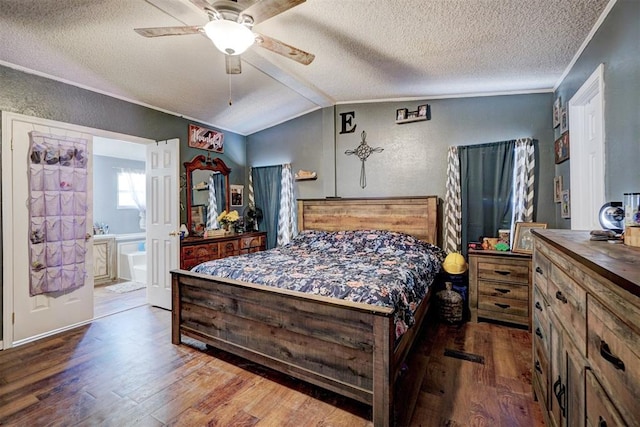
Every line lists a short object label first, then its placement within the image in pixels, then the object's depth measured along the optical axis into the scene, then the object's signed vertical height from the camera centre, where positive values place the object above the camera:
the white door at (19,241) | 2.76 -0.25
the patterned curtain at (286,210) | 4.89 +0.02
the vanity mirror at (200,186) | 4.35 +0.40
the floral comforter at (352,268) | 2.05 -0.50
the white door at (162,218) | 3.69 -0.07
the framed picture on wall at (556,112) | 3.13 +1.03
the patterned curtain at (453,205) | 3.72 +0.06
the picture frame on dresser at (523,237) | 3.23 -0.30
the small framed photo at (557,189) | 3.16 +0.22
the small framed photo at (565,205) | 2.89 +0.04
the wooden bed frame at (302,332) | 1.74 -0.87
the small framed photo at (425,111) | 3.91 +1.29
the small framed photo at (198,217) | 4.38 -0.07
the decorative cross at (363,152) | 4.36 +0.86
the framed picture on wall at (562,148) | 2.89 +0.62
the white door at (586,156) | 2.37 +0.46
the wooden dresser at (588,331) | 0.71 -0.39
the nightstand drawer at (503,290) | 3.08 -0.85
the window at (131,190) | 6.02 +0.47
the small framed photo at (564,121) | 2.89 +0.87
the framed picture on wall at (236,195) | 5.14 +0.29
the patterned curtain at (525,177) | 3.39 +0.36
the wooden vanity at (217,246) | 3.78 -0.50
